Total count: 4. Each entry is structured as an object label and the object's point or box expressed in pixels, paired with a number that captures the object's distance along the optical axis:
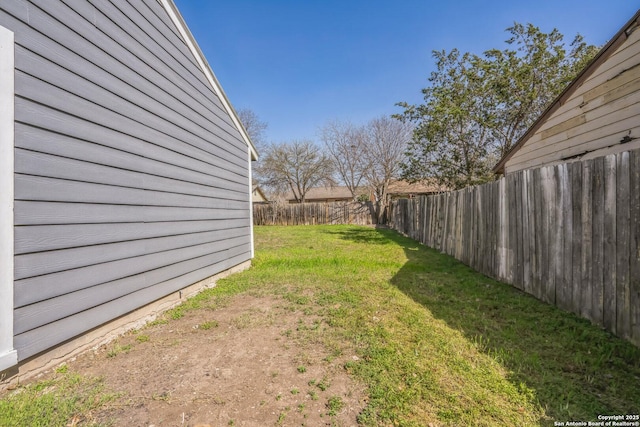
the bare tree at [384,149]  20.73
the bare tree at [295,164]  26.92
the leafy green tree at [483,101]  10.41
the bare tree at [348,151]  23.23
